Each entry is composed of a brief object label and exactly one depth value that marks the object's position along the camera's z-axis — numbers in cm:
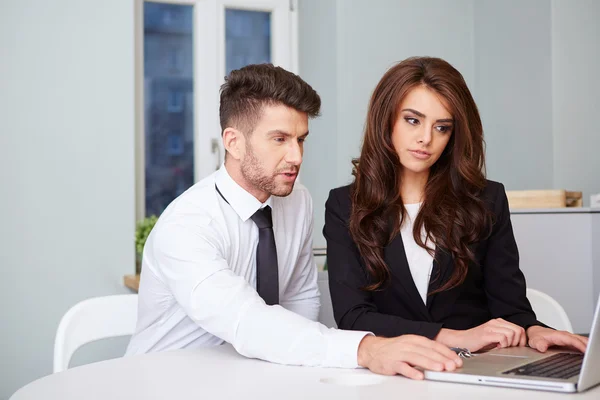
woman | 182
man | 147
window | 415
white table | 111
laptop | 108
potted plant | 375
